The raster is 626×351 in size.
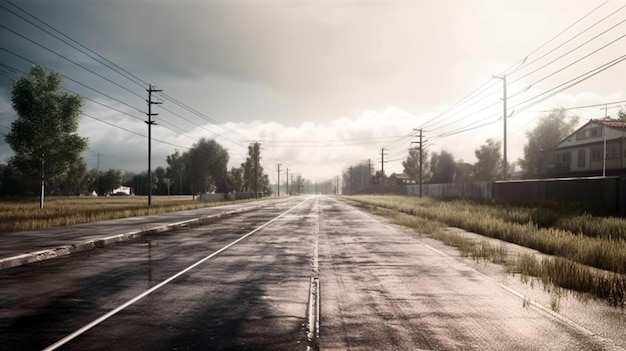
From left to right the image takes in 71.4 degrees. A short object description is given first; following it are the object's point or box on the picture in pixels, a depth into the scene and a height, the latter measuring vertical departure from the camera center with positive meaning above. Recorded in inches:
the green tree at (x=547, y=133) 3331.7 +415.1
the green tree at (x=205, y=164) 4143.7 +189.7
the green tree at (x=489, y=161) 3836.1 +220.0
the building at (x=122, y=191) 5986.7 -110.0
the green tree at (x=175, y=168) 6028.5 +220.9
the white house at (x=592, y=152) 1903.3 +169.7
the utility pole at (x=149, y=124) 1553.9 +226.8
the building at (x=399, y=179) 6142.2 +90.8
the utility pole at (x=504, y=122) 1459.2 +221.3
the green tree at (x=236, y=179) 4707.2 +55.5
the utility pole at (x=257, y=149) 3990.4 +329.2
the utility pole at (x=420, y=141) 2708.2 +280.8
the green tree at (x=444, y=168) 4761.3 +194.0
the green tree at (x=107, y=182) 5575.8 +16.9
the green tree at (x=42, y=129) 1823.3 +228.6
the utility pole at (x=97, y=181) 5403.5 +27.9
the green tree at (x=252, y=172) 4084.6 +126.5
